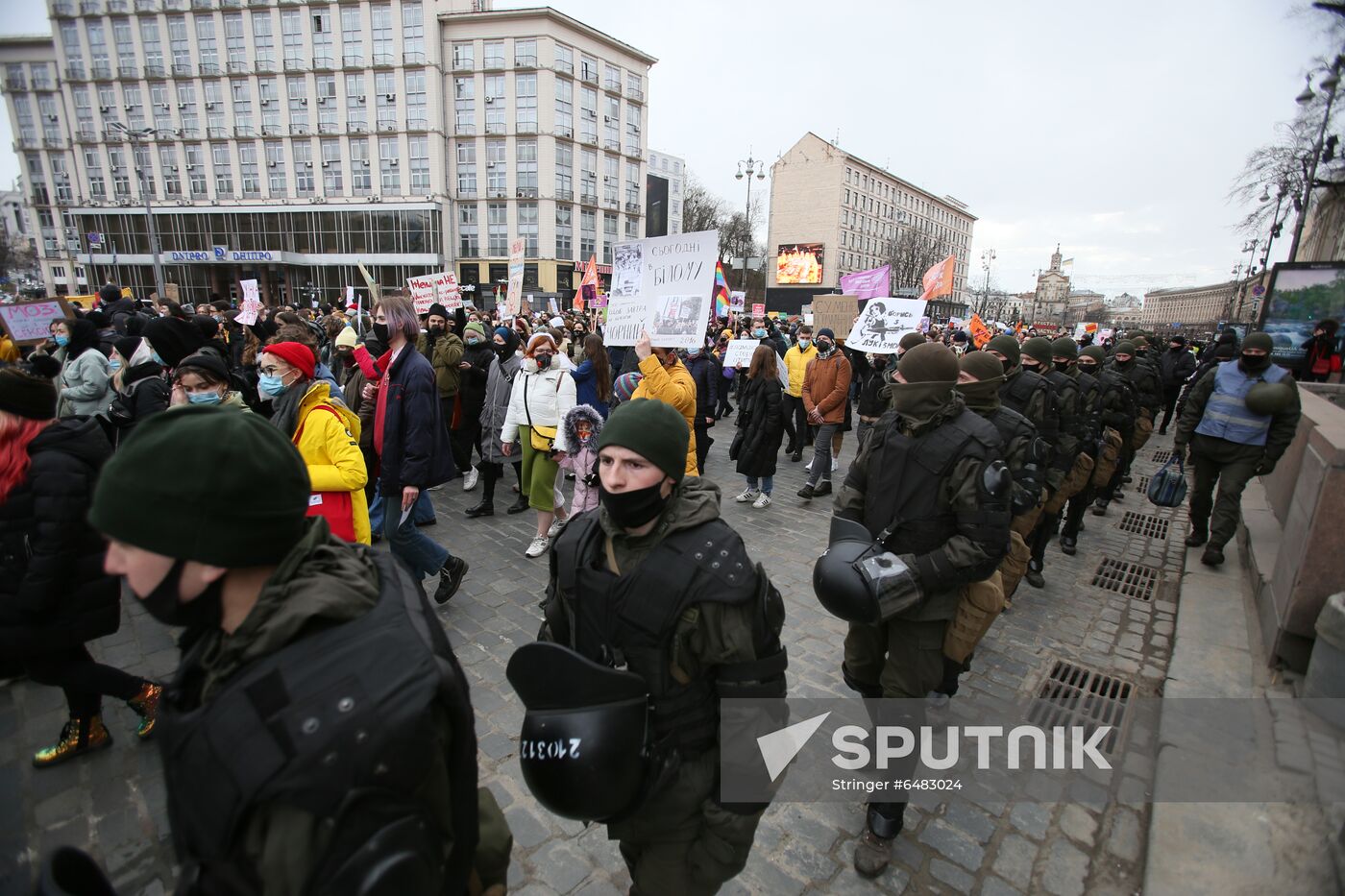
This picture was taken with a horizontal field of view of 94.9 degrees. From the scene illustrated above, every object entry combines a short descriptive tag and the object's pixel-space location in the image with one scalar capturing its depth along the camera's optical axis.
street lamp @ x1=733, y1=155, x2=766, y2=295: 37.12
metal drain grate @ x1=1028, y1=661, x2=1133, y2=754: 3.67
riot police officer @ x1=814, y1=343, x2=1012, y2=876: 2.63
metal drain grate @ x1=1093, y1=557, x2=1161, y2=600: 5.59
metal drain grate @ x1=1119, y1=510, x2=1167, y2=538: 7.17
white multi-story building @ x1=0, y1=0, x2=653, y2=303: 47.75
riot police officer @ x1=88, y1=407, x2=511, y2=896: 0.97
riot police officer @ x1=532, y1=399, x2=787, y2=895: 1.77
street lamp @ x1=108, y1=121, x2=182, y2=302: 28.77
